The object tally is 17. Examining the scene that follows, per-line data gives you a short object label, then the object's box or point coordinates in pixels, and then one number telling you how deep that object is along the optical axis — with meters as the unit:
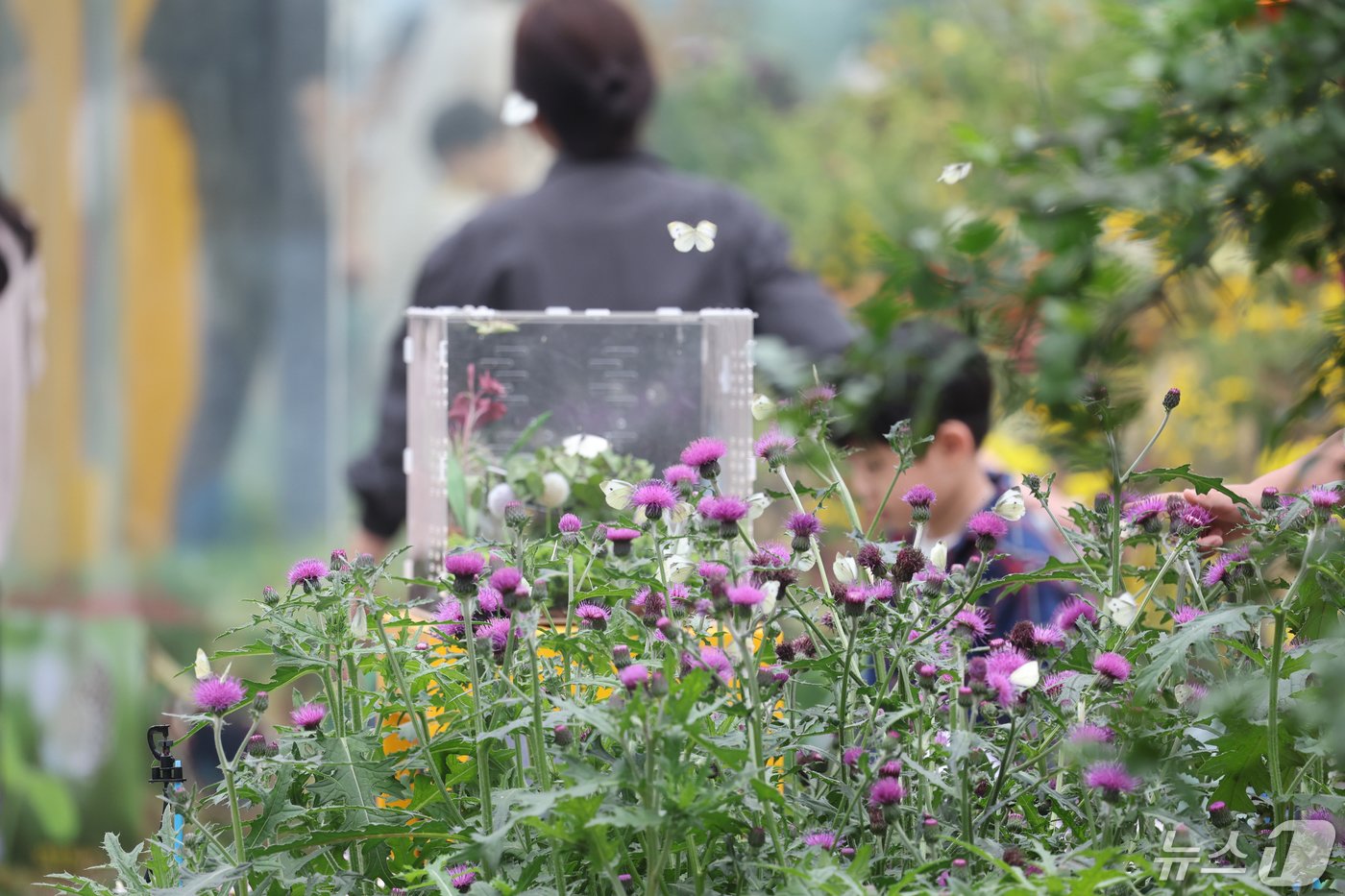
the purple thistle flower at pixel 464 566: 5.30
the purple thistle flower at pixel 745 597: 5.25
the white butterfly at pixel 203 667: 5.38
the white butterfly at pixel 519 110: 9.32
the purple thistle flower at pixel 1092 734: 5.18
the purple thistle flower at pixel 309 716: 5.40
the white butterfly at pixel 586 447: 6.03
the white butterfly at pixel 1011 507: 5.47
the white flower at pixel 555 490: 5.99
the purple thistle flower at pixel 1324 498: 5.27
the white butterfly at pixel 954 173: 5.34
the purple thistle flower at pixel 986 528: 5.39
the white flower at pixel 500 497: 6.03
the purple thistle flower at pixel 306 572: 5.40
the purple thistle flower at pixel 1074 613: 5.44
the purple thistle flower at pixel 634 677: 5.21
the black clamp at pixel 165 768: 5.44
